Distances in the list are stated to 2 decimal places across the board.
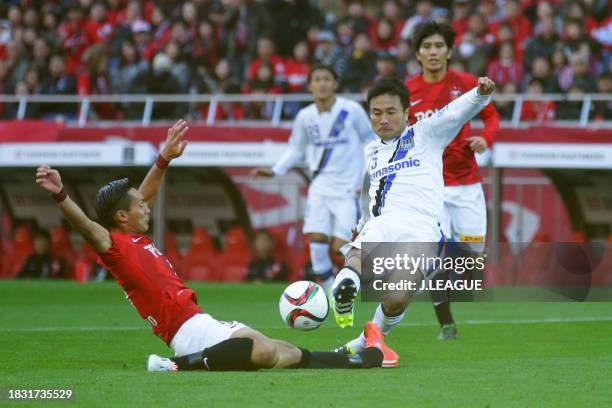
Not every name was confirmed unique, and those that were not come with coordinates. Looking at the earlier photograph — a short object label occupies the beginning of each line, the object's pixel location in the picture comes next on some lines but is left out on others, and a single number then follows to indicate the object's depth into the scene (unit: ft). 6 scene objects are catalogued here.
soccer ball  54.75
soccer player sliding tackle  51.85
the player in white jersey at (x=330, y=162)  98.53
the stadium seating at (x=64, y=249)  142.82
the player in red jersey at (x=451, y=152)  72.54
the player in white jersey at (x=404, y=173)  57.26
